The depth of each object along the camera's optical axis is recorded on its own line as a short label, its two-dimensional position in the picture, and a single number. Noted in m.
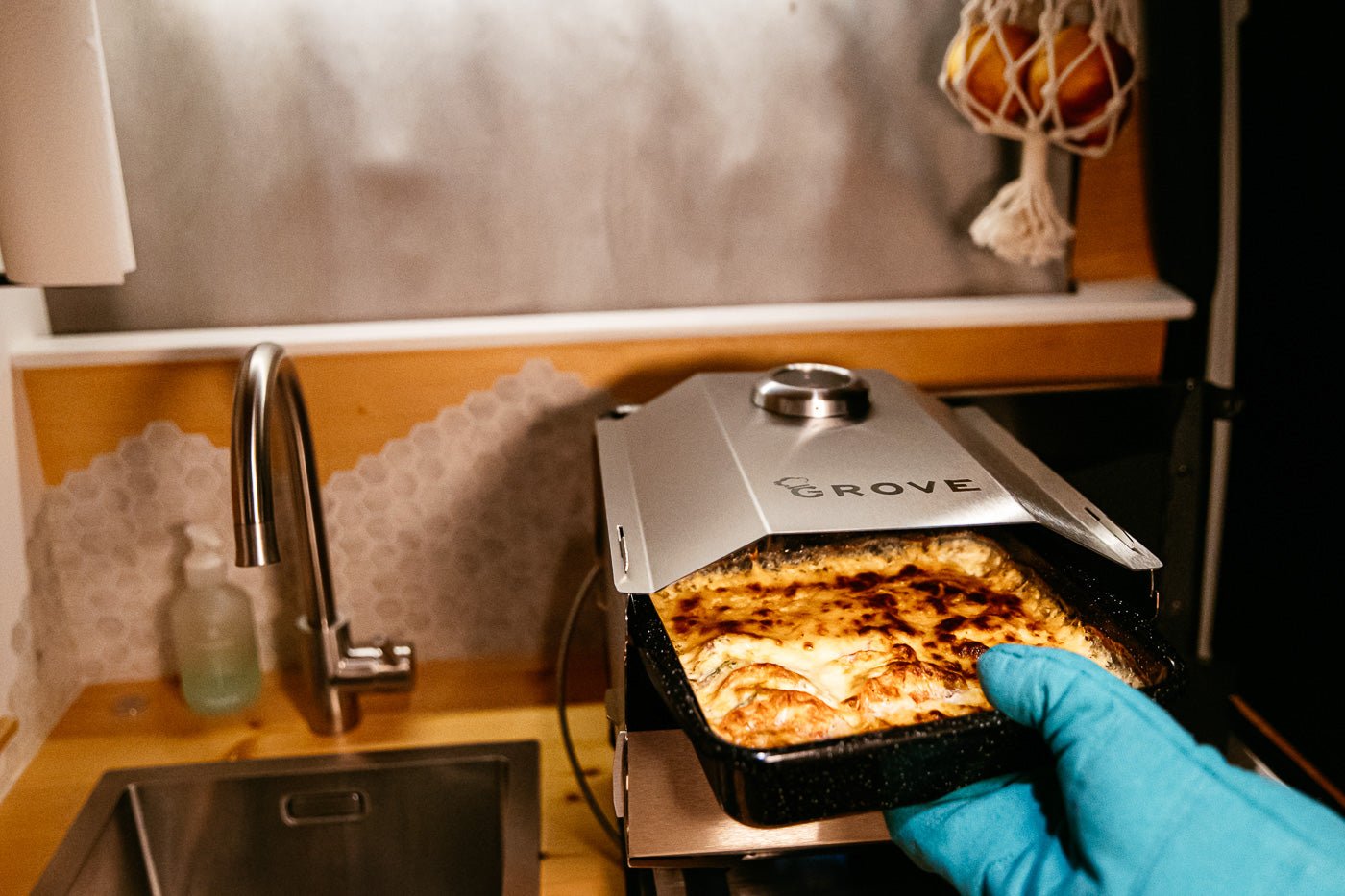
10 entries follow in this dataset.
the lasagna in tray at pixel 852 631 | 0.69
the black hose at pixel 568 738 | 1.03
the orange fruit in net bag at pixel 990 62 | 1.05
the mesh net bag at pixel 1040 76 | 1.04
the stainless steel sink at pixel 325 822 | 1.11
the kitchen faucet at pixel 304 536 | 0.93
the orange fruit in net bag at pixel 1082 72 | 1.03
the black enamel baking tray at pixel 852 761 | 0.61
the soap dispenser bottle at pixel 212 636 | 1.16
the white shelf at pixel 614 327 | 1.15
